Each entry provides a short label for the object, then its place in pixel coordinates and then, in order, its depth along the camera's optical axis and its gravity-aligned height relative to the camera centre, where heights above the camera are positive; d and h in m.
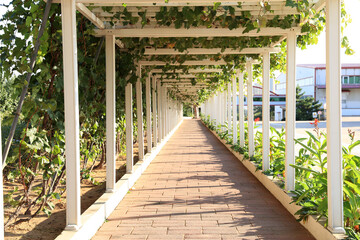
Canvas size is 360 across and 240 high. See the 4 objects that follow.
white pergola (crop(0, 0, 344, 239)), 3.16 +0.37
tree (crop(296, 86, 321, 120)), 45.12 +1.11
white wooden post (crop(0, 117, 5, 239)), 2.06 -0.49
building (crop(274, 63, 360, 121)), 40.50 +3.63
